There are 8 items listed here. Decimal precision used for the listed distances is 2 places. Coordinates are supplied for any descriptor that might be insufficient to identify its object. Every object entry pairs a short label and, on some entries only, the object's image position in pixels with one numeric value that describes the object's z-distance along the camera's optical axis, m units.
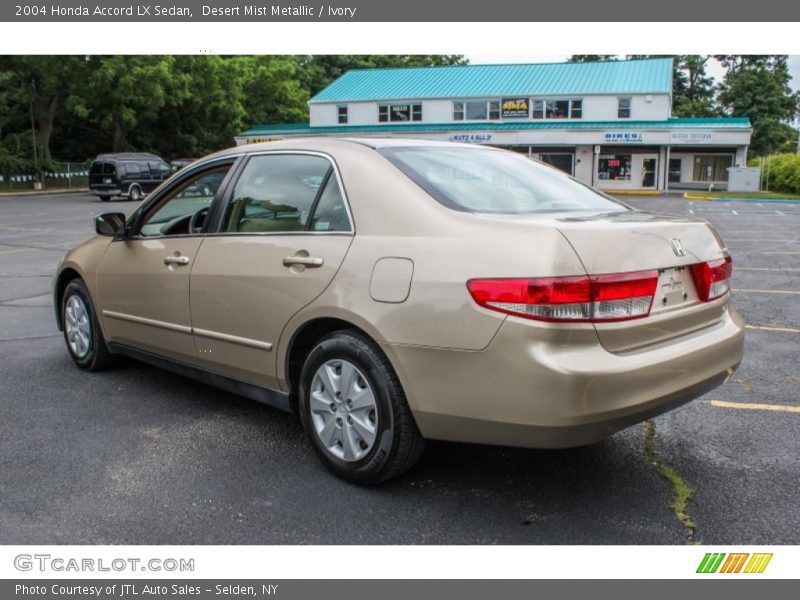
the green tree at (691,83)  71.94
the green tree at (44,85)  39.28
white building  43.44
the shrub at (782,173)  36.72
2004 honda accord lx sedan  3.05
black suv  31.27
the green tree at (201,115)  46.81
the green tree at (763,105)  62.44
